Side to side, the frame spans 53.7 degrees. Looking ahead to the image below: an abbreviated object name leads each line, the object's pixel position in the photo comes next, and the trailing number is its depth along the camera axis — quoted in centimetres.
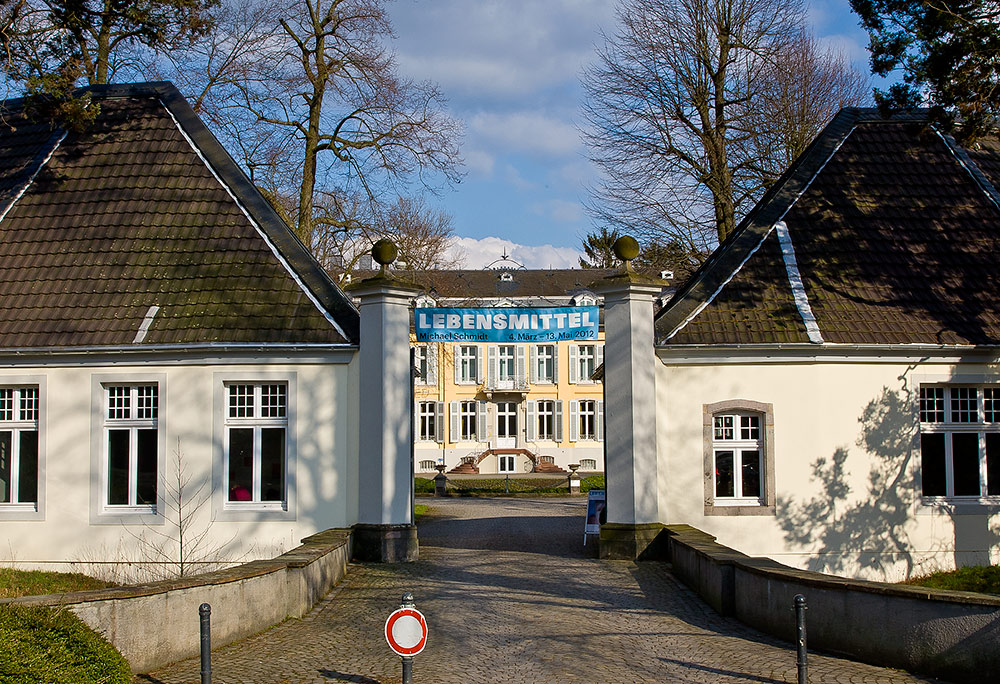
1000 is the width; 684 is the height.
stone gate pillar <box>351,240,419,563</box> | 1456
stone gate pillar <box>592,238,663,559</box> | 1462
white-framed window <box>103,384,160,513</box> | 1530
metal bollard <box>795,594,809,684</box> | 787
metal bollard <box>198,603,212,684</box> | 752
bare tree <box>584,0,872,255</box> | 2783
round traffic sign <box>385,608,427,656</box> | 759
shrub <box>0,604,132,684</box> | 650
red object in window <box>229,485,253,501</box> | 1529
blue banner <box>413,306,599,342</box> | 1522
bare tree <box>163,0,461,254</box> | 2638
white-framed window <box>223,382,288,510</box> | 1526
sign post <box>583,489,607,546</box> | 1602
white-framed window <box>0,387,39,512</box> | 1556
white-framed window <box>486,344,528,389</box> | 5628
